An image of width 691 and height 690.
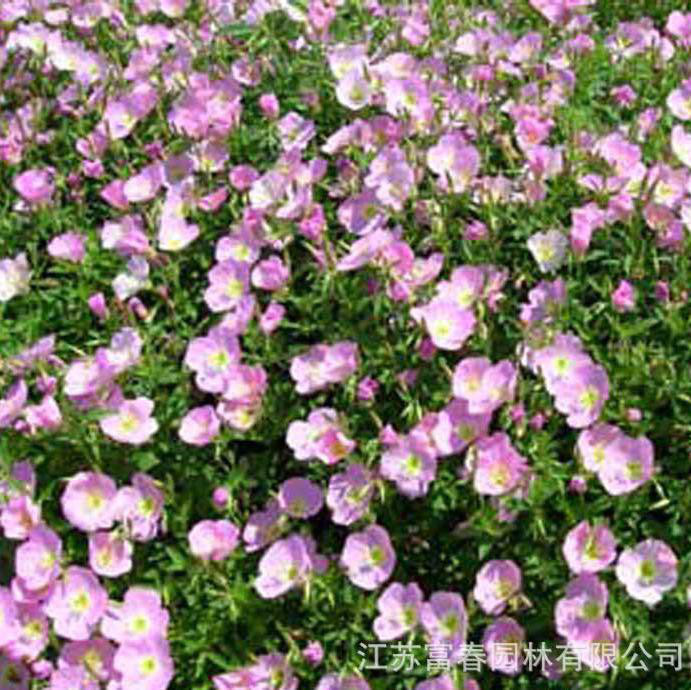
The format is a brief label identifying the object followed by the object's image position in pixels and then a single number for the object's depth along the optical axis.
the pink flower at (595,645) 2.25
